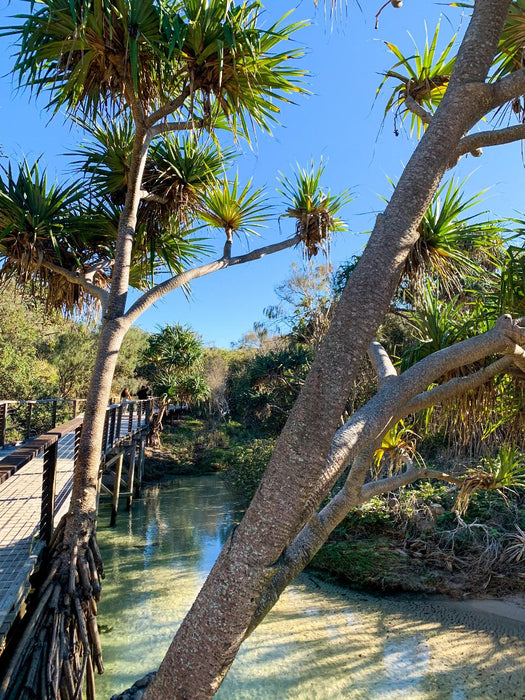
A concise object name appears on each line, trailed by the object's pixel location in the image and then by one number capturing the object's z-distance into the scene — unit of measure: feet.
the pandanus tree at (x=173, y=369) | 65.82
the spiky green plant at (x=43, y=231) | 16.51
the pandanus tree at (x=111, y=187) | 12.33
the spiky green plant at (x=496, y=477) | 13.11
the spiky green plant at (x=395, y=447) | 12.46
